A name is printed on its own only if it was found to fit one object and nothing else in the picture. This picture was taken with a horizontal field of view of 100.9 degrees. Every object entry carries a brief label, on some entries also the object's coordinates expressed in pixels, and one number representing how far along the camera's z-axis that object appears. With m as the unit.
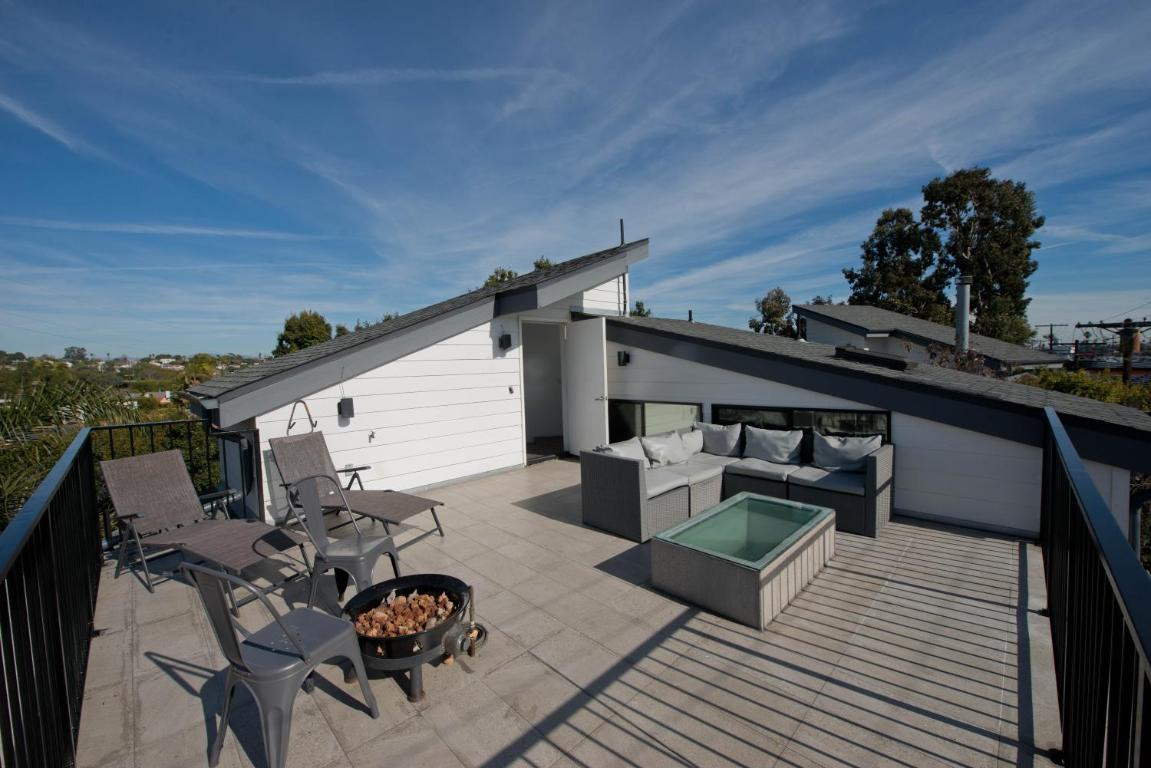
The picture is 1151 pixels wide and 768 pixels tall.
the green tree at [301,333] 23.80
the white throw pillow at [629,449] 5.51
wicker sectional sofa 4.84
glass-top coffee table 3.34
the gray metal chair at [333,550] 3.34
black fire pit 2.55
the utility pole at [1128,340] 14.52
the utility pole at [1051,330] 32.50
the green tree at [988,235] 24.75
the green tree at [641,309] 28.02
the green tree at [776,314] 28.06
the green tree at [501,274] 23.08
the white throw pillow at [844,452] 5.30
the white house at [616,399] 4.90
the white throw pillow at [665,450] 5.79
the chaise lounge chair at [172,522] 3.71
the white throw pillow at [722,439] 6.32
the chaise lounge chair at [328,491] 4.60
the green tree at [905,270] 26.84
